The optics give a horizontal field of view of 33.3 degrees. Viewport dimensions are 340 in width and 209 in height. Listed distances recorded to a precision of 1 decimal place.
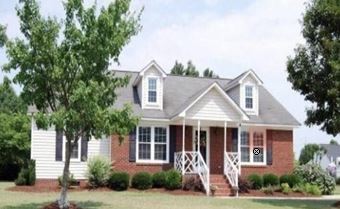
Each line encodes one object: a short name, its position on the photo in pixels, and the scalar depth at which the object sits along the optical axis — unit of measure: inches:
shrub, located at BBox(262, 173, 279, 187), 1237.1
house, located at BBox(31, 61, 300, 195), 1182.9
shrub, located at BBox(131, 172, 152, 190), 1139.9
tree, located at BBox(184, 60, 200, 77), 2347.4
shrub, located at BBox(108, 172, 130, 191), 1123.3
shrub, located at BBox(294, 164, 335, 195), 1243.8
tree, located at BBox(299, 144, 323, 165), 2874.5
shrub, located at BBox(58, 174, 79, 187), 1144.1
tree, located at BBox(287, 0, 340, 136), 882.1
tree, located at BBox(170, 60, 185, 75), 2330.2
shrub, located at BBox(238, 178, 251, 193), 1170.0
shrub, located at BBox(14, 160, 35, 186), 1165.1
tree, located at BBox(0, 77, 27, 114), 2353.7
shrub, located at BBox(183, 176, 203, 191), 1130.7
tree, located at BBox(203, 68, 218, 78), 2476.1
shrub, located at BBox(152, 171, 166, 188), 1149.1
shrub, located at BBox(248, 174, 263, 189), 1220.5
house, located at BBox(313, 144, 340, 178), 3557.6
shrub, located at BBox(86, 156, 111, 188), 1131.5
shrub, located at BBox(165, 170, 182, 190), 1133.1
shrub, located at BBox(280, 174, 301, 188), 1242.6
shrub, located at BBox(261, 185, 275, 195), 1181.1
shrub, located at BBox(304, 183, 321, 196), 1194.0
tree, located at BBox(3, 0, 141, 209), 694.5
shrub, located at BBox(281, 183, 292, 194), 1187.3
